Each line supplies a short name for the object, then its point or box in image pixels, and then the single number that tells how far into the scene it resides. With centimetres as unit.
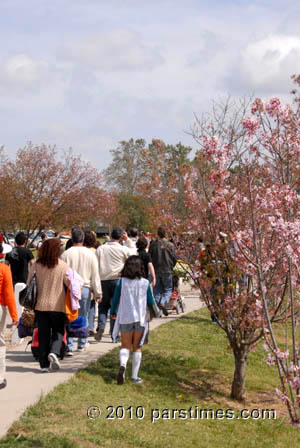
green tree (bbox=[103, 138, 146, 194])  8712
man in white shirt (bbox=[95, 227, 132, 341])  1097
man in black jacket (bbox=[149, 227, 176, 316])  1326
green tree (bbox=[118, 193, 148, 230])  6263
